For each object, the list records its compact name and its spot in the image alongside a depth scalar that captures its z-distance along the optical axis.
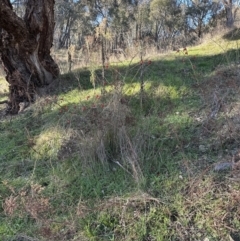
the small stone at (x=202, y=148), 2.86
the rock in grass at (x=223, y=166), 2.49
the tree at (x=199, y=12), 20.98
